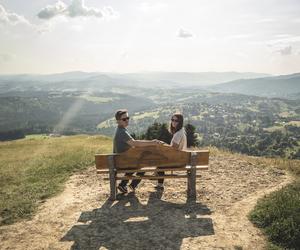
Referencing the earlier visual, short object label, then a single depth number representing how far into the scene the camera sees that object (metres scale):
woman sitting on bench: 10.37
